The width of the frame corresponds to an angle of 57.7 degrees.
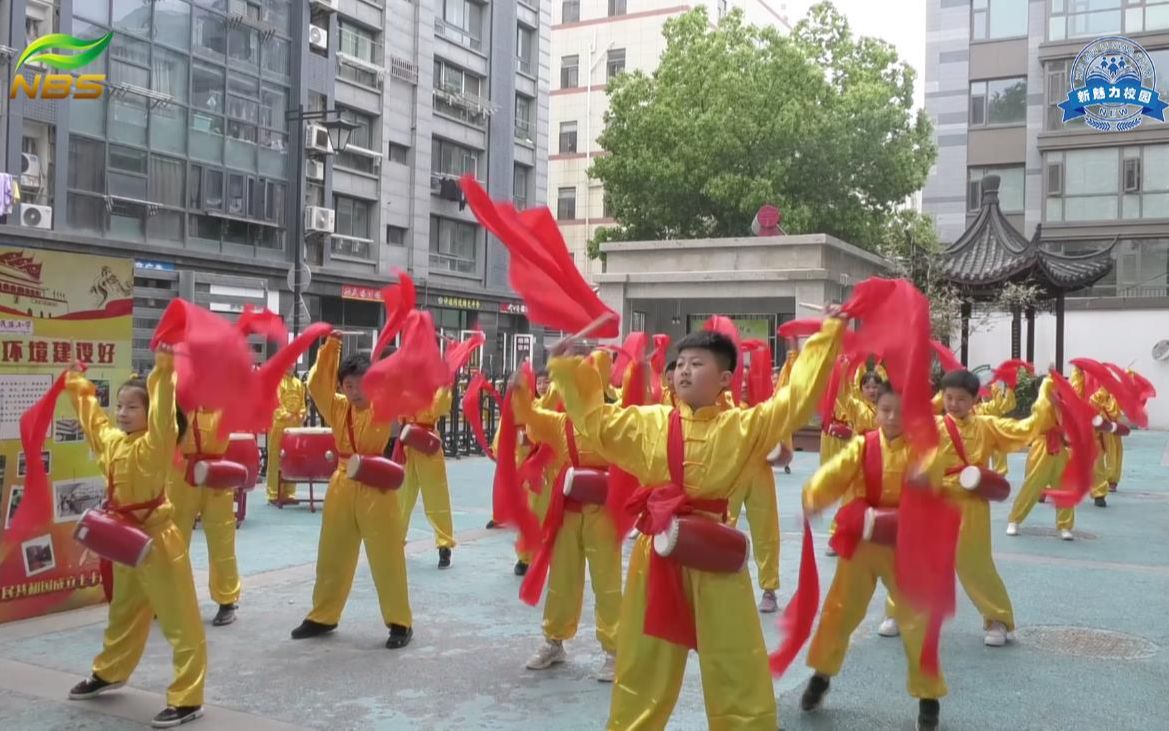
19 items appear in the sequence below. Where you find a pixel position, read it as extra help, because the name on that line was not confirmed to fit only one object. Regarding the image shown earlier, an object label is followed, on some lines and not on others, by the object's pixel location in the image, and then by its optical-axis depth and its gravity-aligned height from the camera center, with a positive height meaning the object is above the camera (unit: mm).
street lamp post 17594 +2482
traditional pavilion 20547 +2014
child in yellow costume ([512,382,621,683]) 5617 -1125
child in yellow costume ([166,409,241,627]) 6566 -992
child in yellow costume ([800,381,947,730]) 4660 -945
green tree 26422 +5721
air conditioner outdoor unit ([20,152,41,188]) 19781 +3278
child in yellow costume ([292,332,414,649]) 6098 -981
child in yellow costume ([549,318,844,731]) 3670 -433
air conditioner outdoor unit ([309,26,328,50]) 26344 +7850
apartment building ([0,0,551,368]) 20906 +4978
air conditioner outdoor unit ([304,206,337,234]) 26344 +3290
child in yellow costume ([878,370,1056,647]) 5969 -777
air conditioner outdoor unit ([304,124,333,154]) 26031 +5256
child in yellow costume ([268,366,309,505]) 11953 -842
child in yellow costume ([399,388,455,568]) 8648 -1091
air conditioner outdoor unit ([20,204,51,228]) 19625 +2414
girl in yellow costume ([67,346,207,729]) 4750 -998
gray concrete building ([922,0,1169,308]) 27016 +6100
